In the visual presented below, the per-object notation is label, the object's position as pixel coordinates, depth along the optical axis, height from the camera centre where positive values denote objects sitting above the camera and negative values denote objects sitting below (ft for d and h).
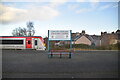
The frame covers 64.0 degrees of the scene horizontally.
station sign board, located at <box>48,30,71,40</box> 33.47 +2.19
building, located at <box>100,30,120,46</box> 94.31 +3.38
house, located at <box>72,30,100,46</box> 123.45 +2.94
